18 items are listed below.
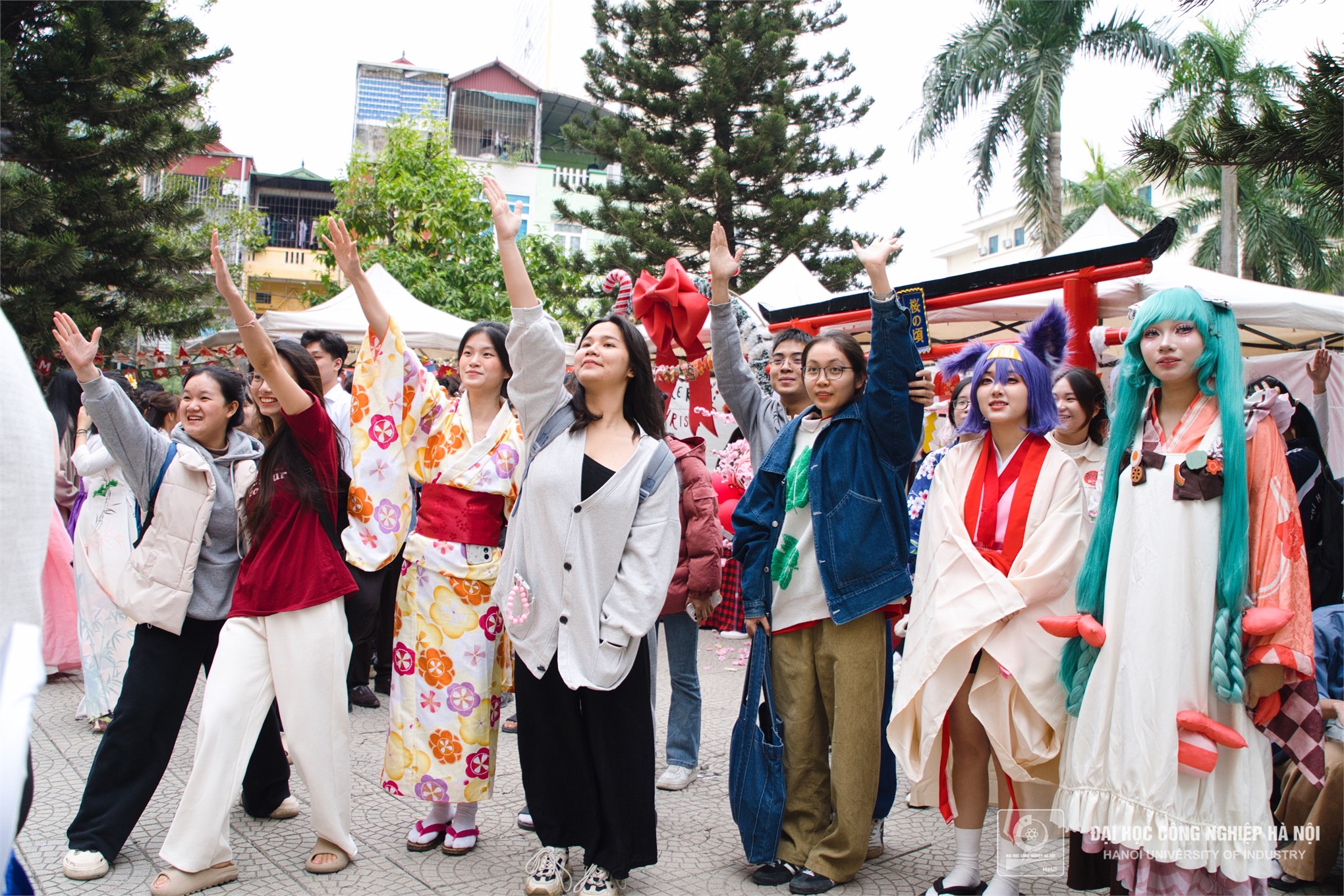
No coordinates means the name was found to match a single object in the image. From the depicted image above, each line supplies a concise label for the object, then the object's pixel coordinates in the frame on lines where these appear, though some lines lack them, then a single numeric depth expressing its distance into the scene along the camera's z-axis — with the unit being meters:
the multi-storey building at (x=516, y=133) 29.33
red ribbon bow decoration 3.81
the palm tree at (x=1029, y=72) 18.12
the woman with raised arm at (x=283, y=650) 2.95
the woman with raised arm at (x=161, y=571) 3.07
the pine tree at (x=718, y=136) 16.48
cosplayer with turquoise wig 2.39
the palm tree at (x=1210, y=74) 16.09
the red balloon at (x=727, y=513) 5.86
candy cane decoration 3.65
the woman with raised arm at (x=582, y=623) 2.89
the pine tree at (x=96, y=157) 10.15
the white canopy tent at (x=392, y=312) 8.94
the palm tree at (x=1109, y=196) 29.88
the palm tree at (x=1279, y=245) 23.66
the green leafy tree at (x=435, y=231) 15.90
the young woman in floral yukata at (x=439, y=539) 3.24
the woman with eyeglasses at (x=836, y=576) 3.02
